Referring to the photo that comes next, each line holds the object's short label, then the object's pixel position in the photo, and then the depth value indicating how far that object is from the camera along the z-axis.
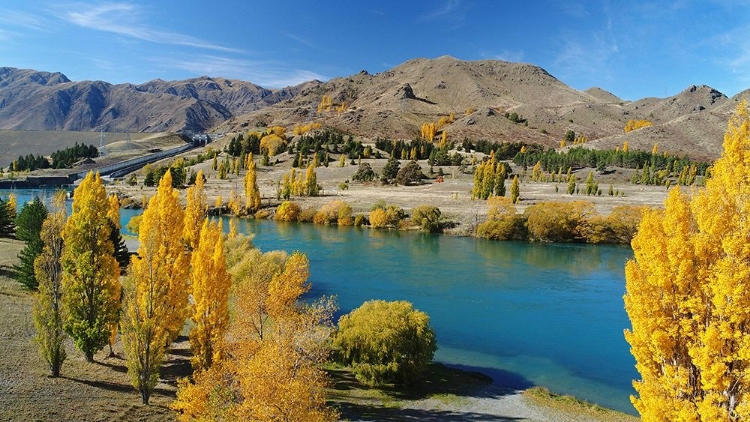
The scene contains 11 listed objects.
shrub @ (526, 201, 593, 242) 72.44
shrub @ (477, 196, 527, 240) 72.94
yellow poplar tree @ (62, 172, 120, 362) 22.91
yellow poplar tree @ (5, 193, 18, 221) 58.66
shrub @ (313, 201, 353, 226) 85.19
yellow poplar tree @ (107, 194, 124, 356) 23.73
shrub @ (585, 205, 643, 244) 70.75
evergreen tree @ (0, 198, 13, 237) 52.81
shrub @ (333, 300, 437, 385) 24.38
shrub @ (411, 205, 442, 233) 78.00
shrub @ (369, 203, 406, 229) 82.19
